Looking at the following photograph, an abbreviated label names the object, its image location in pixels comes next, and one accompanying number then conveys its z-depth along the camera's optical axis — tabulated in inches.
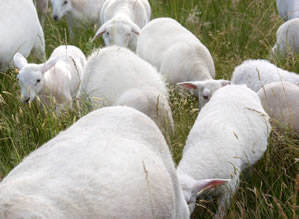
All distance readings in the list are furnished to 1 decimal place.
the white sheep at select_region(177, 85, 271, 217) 220.5
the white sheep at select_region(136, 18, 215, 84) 372.8
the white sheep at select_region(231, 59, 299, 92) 324.2
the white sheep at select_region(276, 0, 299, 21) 438.6
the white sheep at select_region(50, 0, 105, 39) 552.4
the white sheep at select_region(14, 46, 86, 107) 320.5
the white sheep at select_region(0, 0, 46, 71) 309.6
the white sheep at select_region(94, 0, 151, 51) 439.5
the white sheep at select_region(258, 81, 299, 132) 269.7
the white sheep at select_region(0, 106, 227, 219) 117.0
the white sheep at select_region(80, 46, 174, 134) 270.7
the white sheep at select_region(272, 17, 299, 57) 389.1
